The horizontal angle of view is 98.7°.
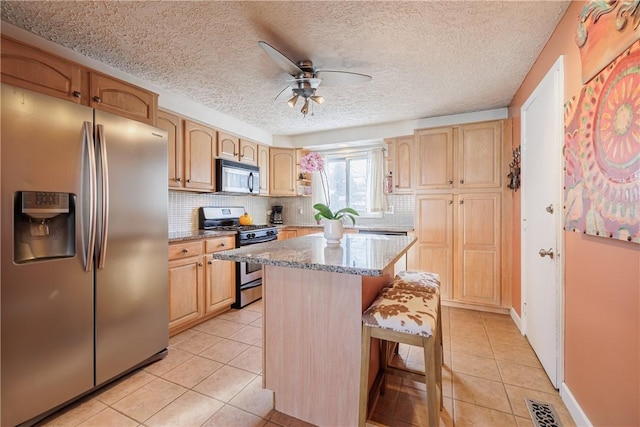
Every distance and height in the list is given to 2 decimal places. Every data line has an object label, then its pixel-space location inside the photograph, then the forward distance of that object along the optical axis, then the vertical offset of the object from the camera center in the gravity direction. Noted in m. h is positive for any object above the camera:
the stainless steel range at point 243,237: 3.34 -0.32
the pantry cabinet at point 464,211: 3.16 +0.01
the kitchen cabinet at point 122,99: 1.92 +0.86
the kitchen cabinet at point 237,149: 3.44 +0.85
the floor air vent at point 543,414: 1.52 -1.17
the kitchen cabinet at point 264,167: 4.17 +0.70
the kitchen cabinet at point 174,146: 2.75 +0.69
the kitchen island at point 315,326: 1.38 -0.62
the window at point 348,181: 4.54 +0.53
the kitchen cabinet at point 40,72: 1.51 +0.84
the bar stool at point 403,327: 1.24 -0.54
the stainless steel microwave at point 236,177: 3.36 +0.46
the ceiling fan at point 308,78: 1.91 +0.98
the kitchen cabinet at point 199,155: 2.98 +0.65
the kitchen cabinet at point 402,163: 3.73 +0.68
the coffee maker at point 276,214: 4.87 -0.04
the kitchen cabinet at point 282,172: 4.43 +0.65
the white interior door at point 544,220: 1.73 -0.06
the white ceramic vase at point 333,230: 1.84 -0.12
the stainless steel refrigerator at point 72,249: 1.40 -0.22
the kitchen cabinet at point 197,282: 2.57 -0.73
